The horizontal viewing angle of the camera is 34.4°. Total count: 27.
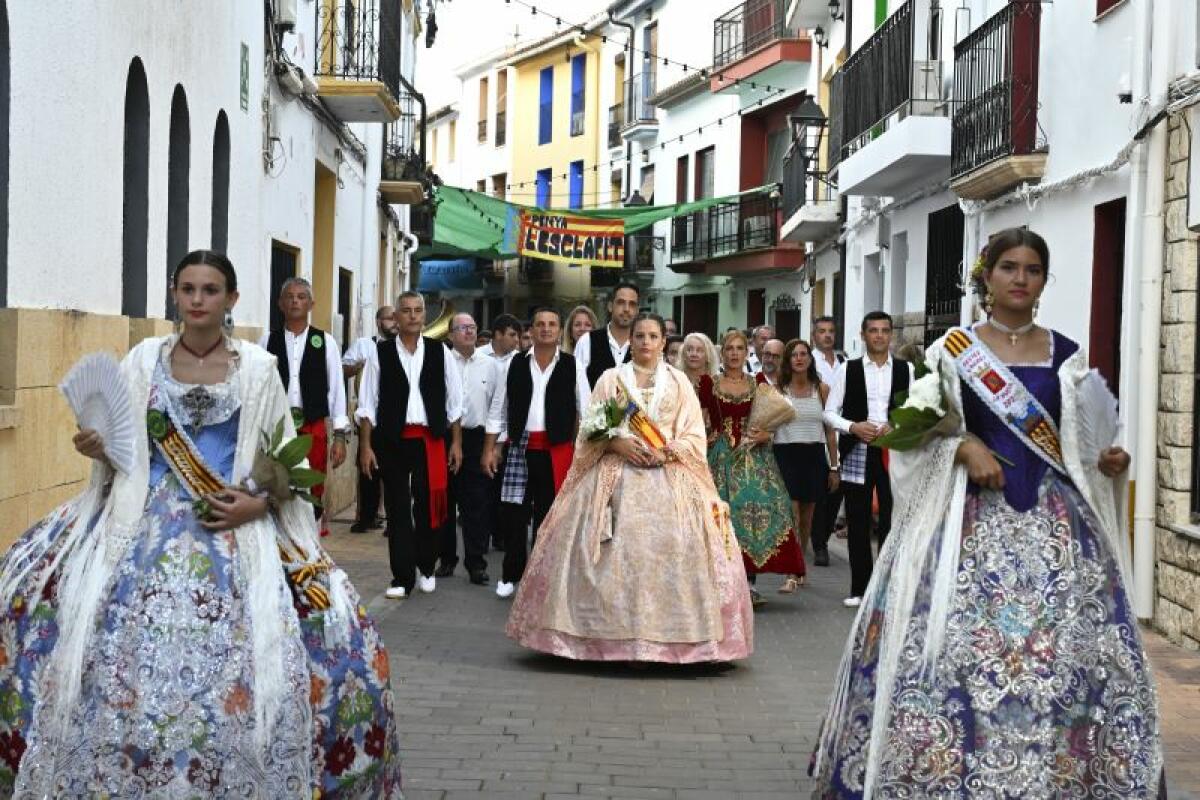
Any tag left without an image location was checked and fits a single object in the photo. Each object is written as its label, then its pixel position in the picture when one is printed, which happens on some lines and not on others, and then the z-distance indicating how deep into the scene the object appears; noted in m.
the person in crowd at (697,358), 11.73
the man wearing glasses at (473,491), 12.77
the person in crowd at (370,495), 15.99
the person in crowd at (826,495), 14.71
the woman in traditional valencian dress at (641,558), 8.99
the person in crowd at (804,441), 13.41
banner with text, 30.89
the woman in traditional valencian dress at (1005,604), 5.41
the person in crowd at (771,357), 16.58
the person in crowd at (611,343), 11.14
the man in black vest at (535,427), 12.11
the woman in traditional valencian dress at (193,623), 5.19
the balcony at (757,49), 31.56
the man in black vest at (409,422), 11.72
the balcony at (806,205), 26.39
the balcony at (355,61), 18.27
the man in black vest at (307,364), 11.54
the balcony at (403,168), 25.58
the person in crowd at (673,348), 14.33
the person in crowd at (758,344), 17.80
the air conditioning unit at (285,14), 15.52
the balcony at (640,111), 41.81
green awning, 30.66
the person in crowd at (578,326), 12.73
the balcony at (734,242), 33.09
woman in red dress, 11.84
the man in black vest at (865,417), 11.91
